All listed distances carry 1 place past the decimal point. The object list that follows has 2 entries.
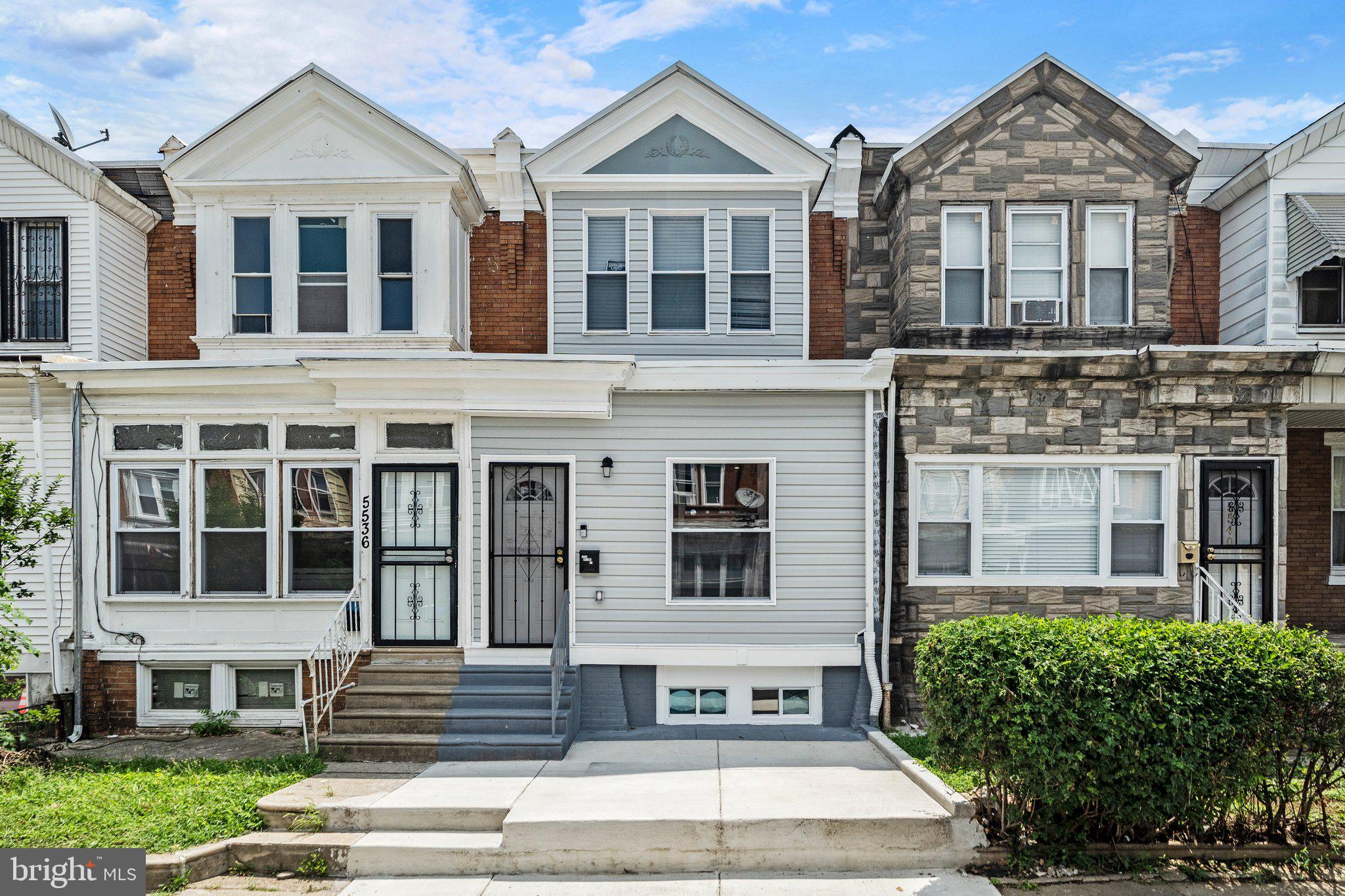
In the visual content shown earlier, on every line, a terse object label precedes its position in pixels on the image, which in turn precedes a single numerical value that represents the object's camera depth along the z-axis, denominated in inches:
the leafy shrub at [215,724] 336.5
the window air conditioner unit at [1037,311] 358.3
